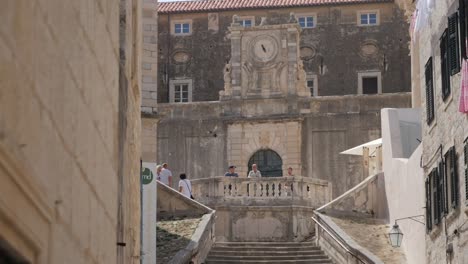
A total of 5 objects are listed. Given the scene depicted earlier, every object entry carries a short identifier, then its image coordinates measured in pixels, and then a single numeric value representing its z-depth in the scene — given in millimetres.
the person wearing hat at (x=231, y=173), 37153
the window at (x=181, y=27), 59250
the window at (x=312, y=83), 57375
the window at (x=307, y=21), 58406
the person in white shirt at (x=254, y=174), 36916
